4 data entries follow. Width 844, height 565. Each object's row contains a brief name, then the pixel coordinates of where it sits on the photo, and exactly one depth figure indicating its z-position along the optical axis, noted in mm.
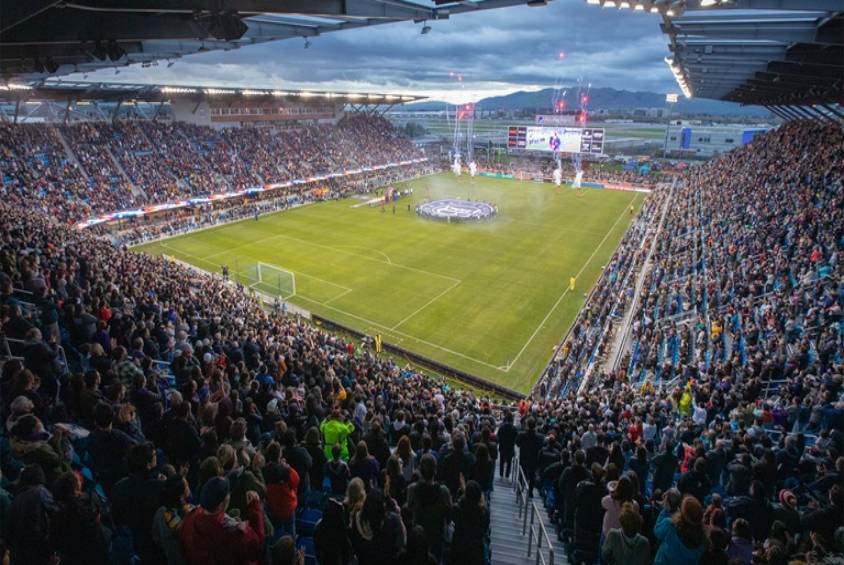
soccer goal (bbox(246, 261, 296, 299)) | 30953
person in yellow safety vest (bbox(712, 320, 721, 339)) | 18681
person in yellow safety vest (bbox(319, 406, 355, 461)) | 7270
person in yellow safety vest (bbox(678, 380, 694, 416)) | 13844
